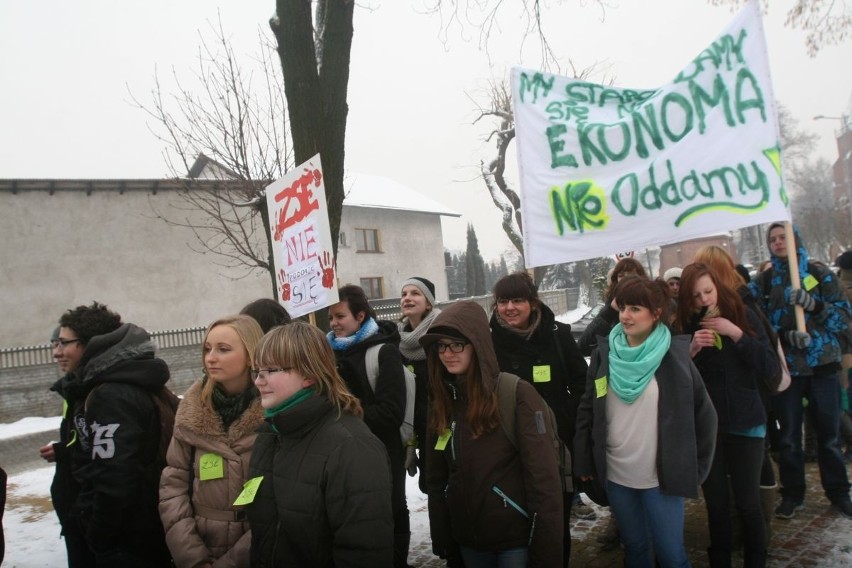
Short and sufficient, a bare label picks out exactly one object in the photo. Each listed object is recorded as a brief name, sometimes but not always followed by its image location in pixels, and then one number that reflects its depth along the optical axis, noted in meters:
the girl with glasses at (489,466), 2.61
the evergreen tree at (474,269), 56.09
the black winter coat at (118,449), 2.81
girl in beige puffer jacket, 2.72
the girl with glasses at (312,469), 2.23
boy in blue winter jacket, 4.41
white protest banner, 3.68
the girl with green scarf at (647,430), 2.98
